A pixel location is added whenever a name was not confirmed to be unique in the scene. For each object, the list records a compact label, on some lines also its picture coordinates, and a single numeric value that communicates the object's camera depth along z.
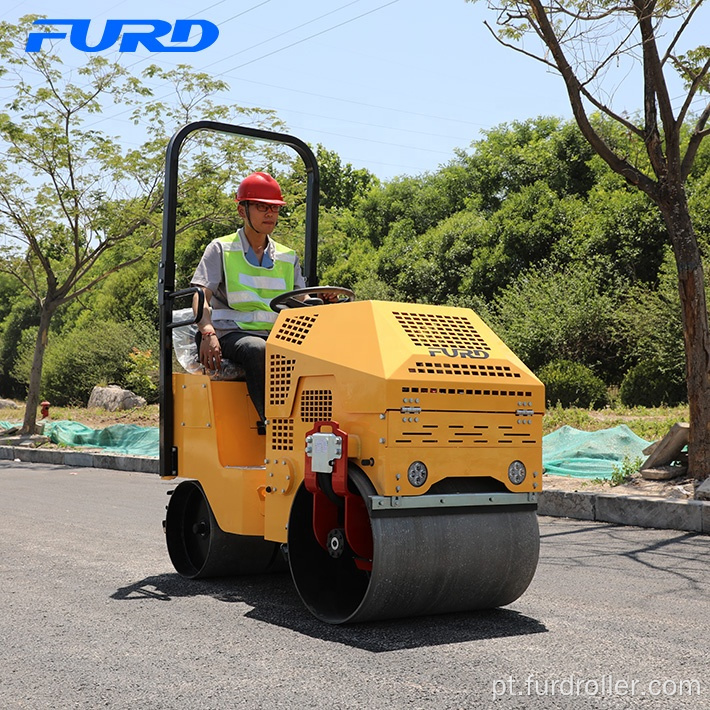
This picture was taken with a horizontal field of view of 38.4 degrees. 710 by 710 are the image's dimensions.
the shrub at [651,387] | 18.83
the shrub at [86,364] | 31.20
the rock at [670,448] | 9.44
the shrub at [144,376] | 28.30
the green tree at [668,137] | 9.11
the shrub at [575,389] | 18.48
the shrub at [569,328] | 22.11
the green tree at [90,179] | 19.12
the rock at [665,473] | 9.28
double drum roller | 4.36
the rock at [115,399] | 26.28
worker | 5.70
